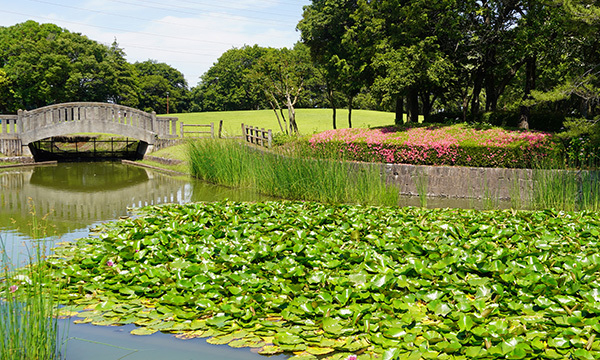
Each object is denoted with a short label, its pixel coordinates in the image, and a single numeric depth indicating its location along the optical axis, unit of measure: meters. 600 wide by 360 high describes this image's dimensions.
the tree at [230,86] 60.28
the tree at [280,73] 26.16
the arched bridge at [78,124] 20.67
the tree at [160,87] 59.91
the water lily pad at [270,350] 3.62
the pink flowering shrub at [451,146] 12.70
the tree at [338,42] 20.84
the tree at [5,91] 37.84
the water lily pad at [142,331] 3.93
